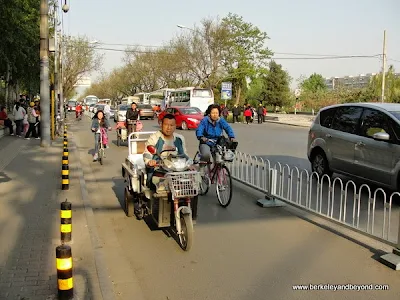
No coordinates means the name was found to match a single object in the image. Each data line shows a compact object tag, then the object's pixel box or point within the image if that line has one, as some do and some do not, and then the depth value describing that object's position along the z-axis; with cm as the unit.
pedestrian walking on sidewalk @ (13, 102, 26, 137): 1940
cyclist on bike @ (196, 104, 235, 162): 813
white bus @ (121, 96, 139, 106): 6281
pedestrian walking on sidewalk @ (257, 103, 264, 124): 3697
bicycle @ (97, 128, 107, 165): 1270
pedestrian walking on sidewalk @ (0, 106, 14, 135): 2052
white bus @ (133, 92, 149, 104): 6147
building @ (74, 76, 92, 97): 6912
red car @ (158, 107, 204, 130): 2717
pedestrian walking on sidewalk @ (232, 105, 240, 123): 3703
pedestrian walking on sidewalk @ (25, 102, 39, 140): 1900
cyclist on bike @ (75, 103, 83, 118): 4226
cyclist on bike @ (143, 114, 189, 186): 602
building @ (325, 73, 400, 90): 4763
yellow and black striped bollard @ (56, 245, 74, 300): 359
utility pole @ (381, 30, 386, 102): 3672
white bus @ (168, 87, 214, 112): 4022
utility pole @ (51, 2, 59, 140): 1912
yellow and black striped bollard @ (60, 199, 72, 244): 462
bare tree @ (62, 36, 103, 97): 6009
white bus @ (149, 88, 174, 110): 4970
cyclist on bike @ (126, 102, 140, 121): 1711
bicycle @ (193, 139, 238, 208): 749
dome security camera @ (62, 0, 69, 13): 2916
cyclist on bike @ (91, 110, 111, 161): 1271
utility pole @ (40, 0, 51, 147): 1584
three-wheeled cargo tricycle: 532
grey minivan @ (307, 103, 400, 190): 759
